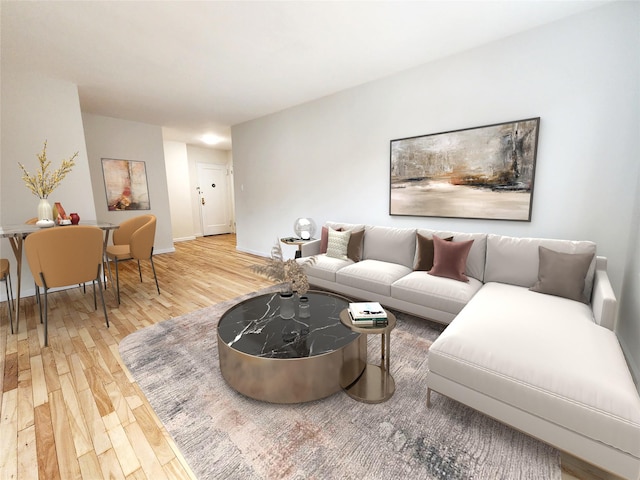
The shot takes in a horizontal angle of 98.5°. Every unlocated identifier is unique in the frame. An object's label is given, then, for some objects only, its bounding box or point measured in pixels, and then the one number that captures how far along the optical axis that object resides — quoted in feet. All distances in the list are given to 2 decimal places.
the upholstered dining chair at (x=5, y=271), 8.65
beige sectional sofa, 3.74
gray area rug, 4.18
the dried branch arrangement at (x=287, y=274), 6.39
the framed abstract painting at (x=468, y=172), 8.52
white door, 26.53
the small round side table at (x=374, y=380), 5.35
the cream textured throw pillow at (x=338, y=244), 11.26
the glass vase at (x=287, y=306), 6.62
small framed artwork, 17.02
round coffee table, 5.20
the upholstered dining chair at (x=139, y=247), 11.07
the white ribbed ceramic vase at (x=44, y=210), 9.60
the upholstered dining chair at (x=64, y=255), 7.50
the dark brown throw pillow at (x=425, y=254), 9.30
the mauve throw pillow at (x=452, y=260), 8.40
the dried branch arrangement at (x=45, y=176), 10.03
